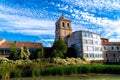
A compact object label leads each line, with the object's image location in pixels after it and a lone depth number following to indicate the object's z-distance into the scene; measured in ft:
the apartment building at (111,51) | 88.51
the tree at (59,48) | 68.87
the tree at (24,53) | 66.01
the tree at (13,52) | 65.46
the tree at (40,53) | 67.79
